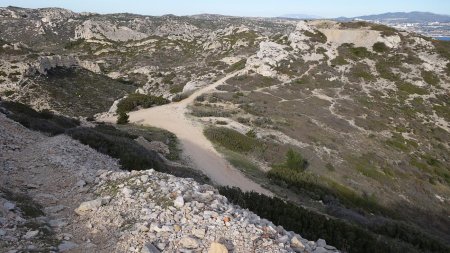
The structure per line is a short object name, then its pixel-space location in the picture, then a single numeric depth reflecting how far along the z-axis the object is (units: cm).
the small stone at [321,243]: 1000
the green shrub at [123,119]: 3888
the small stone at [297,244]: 908
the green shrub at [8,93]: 5217
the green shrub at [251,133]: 3682
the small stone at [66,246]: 834
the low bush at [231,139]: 3284
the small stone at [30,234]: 844
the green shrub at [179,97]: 5119
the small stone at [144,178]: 1130
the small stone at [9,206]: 943
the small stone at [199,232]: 871
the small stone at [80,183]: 1199
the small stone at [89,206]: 1023
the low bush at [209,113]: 4238
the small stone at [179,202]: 982
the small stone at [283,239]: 896
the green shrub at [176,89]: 6360
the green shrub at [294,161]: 3062
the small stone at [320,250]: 934
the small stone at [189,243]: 840
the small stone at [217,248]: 809
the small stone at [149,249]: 812
